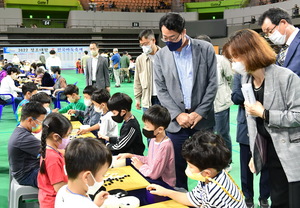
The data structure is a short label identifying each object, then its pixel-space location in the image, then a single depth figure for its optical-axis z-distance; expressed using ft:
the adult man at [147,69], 12.82
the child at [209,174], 5.45
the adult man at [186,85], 8.54
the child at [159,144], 8.01
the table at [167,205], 5.79
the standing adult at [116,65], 41.91
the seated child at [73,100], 16.30
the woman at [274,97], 5.56
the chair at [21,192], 8.05
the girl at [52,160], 6.70
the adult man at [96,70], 21.13
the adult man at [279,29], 8.21
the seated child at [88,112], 13.53
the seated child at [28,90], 17.38
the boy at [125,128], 9.93
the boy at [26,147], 8.16
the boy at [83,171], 5.10
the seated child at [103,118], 11.64
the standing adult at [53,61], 34.68
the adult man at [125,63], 46.32
